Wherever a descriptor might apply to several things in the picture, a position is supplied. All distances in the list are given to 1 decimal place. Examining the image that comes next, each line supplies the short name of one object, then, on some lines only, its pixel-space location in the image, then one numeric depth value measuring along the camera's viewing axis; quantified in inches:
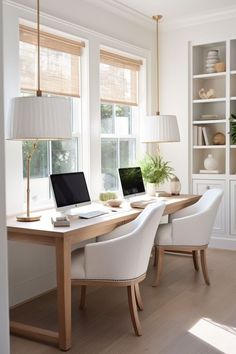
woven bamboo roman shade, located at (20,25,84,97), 149.3
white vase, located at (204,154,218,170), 215.2
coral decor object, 214.8
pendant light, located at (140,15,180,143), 180.5
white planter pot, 189.0
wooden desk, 112.5
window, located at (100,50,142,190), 191.6
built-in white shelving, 208.7
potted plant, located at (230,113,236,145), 204.3
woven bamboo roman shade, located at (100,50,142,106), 188.7
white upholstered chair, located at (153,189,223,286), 158.1
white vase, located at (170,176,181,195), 192.9
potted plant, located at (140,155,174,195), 189.5
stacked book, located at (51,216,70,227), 119.8
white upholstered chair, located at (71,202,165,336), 117.3
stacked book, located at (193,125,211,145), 216.8
